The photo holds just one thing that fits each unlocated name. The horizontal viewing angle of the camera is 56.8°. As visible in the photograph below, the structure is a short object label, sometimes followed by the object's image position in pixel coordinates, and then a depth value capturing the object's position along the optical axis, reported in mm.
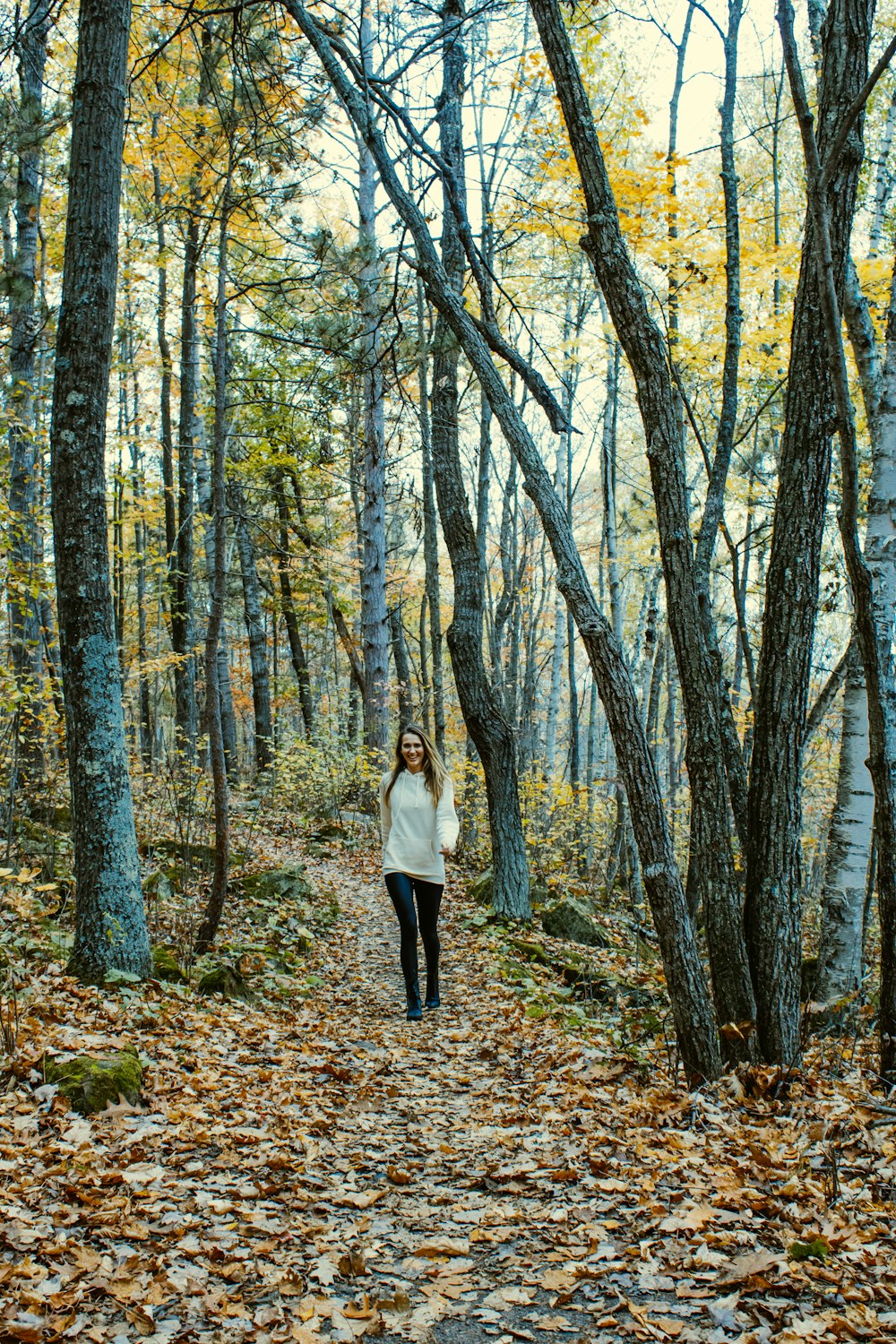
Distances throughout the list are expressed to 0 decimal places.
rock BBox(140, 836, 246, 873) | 8594
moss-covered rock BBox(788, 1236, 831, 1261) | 2539
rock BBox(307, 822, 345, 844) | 13728
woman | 5875
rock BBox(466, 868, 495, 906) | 9270
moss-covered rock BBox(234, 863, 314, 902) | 8619
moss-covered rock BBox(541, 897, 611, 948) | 8406
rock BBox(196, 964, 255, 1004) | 5570
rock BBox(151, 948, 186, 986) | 5528
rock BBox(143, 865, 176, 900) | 7045
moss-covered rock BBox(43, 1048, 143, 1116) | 3520
